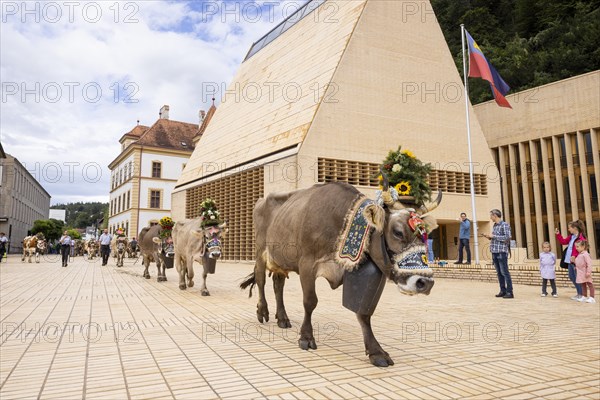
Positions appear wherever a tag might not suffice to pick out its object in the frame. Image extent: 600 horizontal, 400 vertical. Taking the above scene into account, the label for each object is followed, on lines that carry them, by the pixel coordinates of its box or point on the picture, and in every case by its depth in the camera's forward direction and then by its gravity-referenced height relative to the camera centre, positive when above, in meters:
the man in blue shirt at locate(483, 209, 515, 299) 9.37 -0.17
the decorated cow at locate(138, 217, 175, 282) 12.89 +0.07
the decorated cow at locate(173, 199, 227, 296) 9.55 +0.13
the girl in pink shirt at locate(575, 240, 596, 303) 8.76 -0.58
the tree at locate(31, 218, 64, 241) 68.99 +3.56
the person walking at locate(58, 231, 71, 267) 22.63 +0.19
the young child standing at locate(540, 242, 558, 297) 9.80 -0.64
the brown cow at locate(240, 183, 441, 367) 3.87 -0.01
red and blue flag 20.44 +8.40
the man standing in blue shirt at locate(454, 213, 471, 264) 15.62 +0.38
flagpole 20.43 +4.20
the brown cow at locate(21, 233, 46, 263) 29.09 +0.35
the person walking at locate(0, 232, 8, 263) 26.20 +0.53
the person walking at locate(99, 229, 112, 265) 22.91 +0.16
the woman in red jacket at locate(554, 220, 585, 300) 9.23 -0.19
